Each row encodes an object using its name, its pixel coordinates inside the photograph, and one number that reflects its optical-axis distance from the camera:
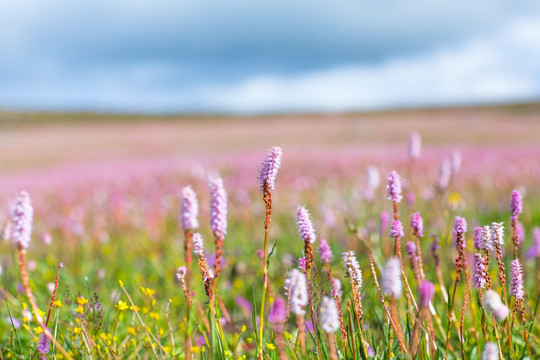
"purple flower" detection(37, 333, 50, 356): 1.20
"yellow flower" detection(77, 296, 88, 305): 1.29
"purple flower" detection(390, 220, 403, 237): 1.17
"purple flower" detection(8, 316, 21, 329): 1.47
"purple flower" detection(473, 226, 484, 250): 1.20
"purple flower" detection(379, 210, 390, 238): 1.71
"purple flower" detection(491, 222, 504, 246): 1.15
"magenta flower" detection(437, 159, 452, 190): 1.78
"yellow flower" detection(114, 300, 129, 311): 1.28
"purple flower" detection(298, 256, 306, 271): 1.18
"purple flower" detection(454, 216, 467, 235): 1.15
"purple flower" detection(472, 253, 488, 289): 1.15
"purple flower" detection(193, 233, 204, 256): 1.17
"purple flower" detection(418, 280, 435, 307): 1.08
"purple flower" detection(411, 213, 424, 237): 1.22
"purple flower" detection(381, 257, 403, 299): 1.02
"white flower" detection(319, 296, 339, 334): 1.05
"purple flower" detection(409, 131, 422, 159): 1.80
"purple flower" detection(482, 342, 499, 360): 1.06
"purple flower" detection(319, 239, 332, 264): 1.22
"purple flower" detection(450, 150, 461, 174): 1.71
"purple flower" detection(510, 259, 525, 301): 1.16
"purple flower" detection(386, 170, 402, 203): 1.20
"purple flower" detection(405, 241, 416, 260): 1.25
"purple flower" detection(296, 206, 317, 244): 1.14
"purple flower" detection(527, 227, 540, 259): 1.47
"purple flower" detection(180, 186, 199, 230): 1.11
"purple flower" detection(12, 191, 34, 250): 1.15
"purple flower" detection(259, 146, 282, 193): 1.12
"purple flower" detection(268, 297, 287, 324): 1.30
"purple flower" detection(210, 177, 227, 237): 1.11
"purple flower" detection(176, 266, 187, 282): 1.19
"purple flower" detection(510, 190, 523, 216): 1.21
